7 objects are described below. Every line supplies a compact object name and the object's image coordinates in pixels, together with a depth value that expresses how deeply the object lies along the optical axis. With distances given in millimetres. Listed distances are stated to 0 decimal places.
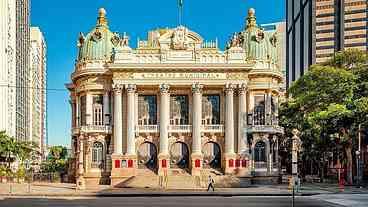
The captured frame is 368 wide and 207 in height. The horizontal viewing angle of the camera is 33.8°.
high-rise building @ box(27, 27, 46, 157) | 188500
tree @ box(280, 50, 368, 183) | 60978
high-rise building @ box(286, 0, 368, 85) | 142000
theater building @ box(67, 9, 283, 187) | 71750
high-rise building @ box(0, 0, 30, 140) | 131750
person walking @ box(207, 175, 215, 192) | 58350
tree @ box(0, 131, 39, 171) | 93806
